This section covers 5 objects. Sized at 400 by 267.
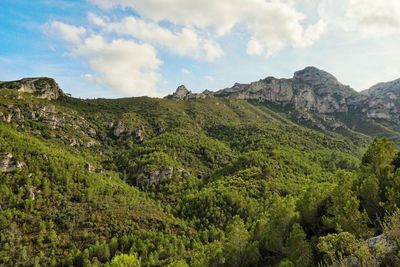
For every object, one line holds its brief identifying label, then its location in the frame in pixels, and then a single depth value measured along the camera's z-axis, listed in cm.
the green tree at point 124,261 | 8188
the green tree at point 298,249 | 4388
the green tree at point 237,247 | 6644
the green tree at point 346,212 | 4331
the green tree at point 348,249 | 2158
